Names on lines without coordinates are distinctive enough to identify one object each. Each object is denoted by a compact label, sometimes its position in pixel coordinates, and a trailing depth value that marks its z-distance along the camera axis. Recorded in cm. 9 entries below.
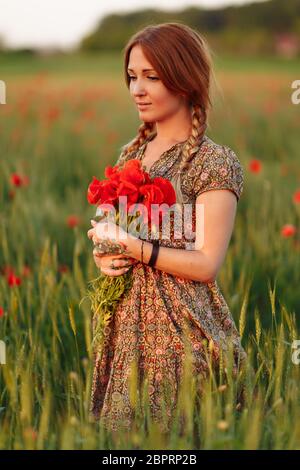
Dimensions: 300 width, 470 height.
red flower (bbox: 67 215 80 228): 663
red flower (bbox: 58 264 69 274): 621
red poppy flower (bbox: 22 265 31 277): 605
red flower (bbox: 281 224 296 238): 642
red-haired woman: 405
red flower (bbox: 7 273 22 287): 531
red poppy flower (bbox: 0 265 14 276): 623
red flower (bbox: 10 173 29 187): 631
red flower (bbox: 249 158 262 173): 744
